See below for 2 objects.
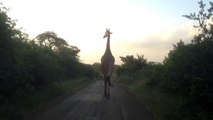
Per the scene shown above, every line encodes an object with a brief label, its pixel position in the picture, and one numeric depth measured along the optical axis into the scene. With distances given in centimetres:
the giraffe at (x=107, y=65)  873
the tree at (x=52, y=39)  2927
